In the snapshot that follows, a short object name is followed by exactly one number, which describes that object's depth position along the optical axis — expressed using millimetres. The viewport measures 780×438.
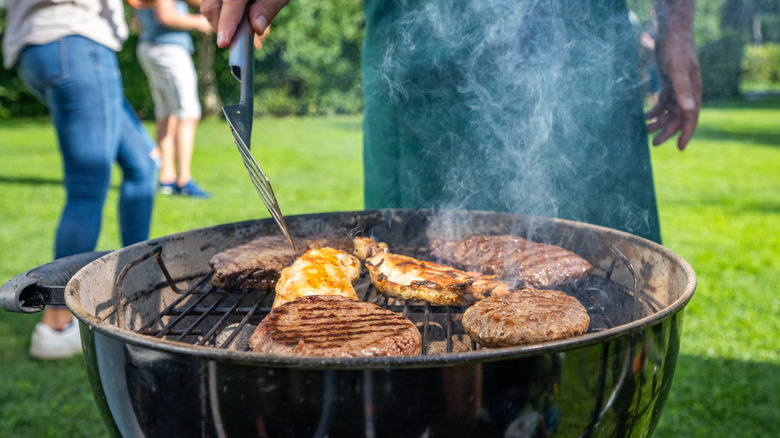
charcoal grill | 1198
